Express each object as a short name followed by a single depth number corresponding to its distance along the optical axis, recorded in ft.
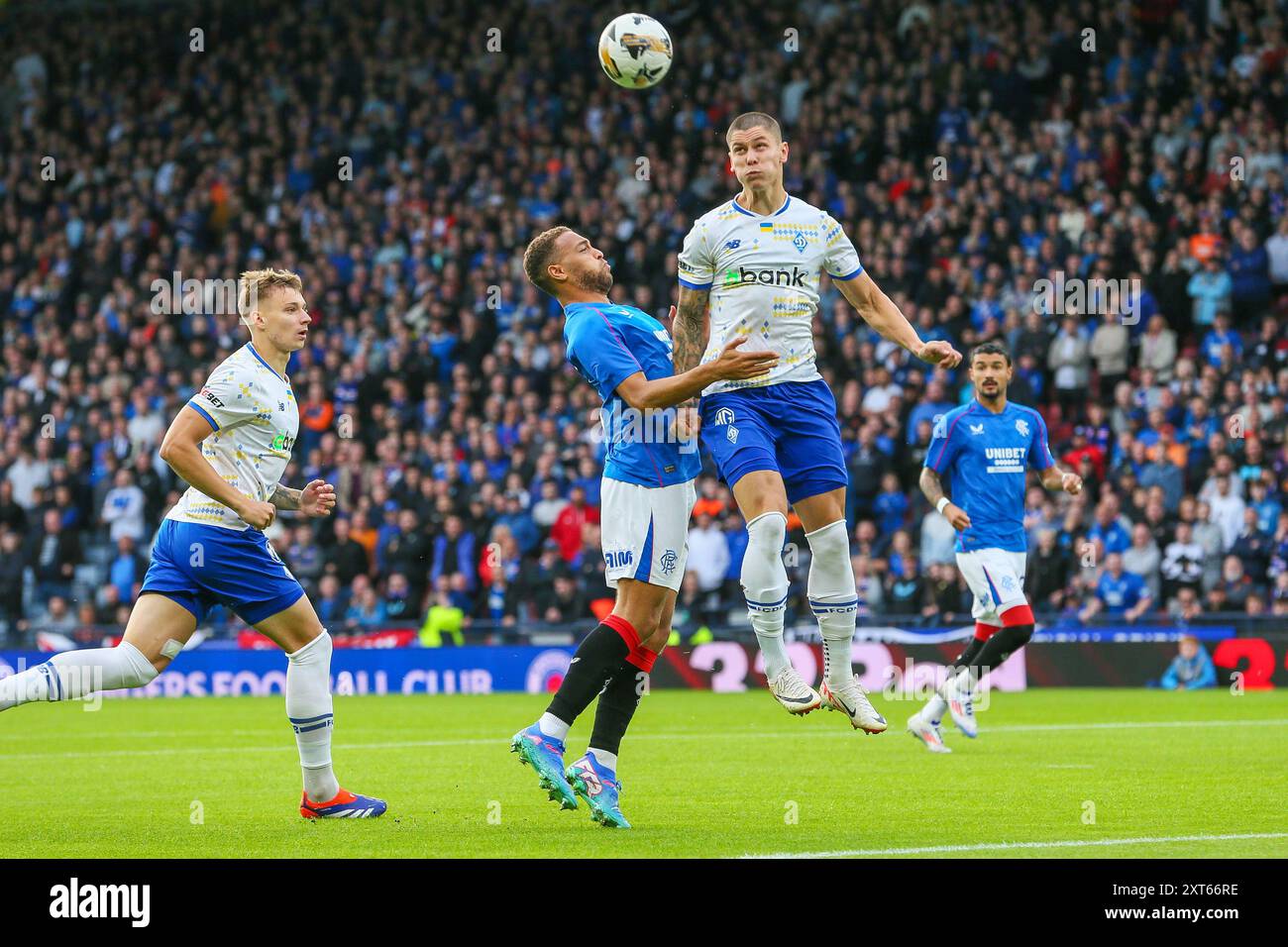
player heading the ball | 29.14
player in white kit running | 27.43
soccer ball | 34.94
